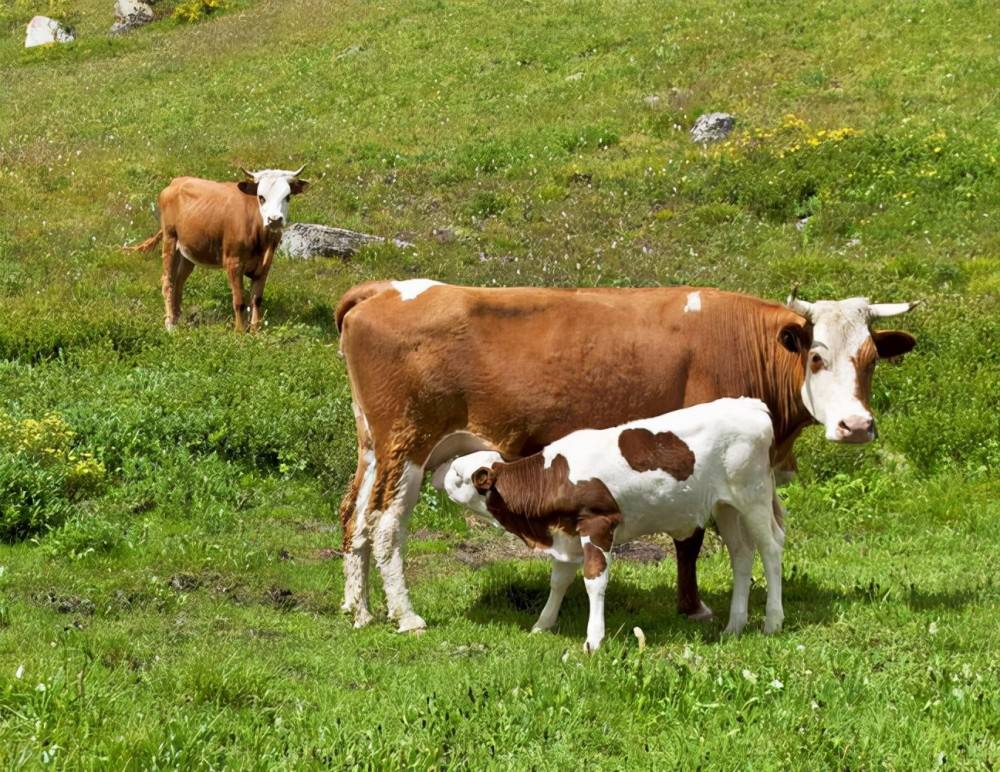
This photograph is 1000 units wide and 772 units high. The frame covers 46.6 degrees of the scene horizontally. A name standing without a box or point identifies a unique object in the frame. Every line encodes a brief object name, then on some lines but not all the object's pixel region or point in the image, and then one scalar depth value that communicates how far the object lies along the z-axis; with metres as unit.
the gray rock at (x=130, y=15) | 55.31
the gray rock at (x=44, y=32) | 54.25
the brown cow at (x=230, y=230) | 18.98
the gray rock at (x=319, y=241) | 22.72
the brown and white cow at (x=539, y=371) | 9.04
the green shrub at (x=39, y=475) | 10.95
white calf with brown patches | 8.38
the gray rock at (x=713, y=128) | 28.95
